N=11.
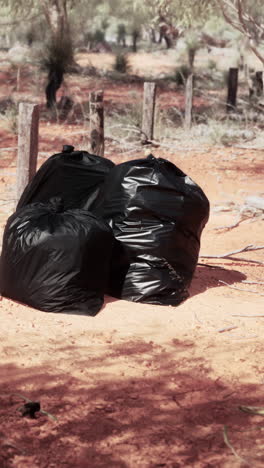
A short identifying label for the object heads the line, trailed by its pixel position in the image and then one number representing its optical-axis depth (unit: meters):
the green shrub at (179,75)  21.67
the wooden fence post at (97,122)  7.77
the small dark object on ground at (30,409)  3.17
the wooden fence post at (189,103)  13.24
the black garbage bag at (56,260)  4.39
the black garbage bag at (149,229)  4.74
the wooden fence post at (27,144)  6.12
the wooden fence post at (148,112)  11.20
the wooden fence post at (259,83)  14.78
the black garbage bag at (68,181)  5.11
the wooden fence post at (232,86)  14.71
